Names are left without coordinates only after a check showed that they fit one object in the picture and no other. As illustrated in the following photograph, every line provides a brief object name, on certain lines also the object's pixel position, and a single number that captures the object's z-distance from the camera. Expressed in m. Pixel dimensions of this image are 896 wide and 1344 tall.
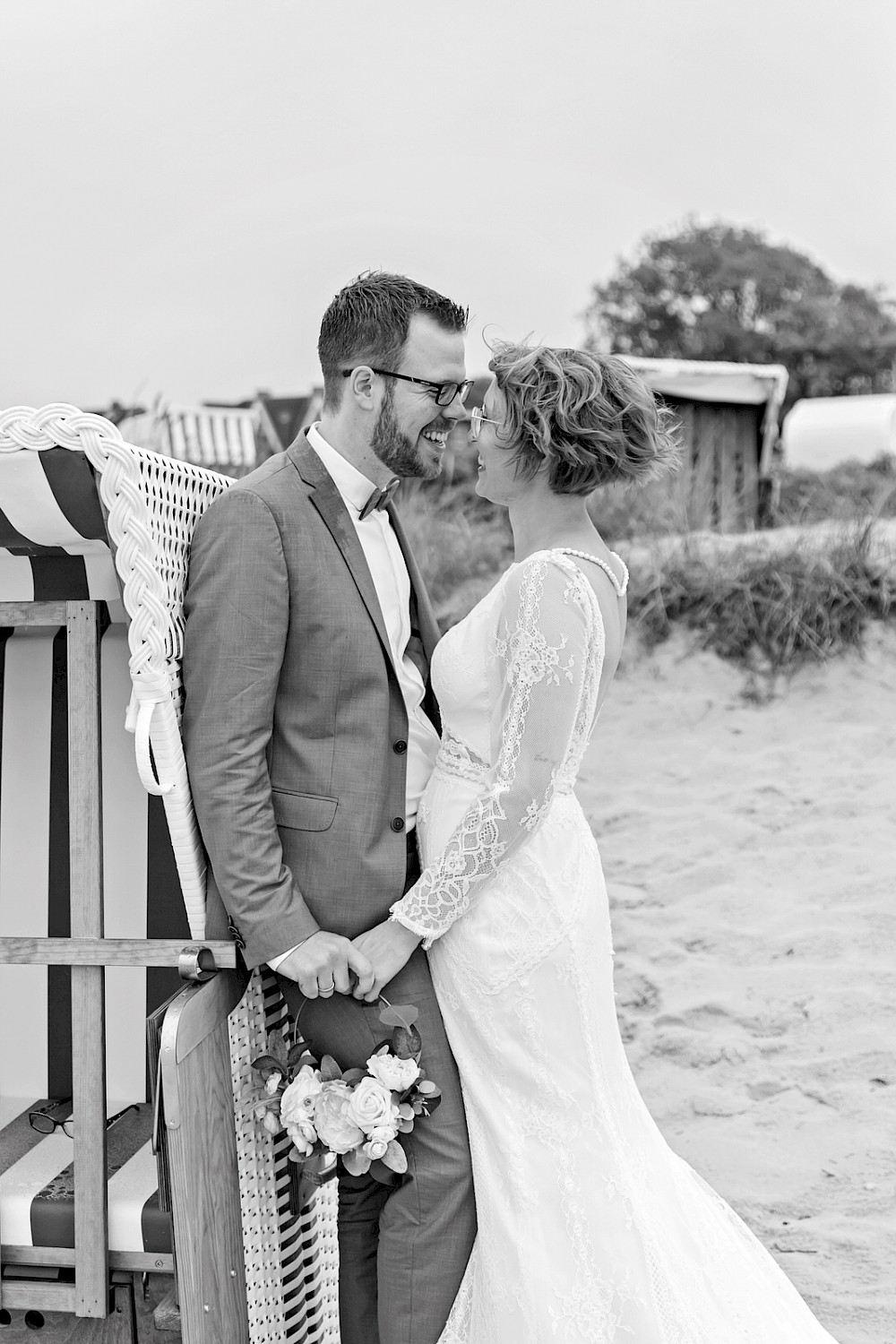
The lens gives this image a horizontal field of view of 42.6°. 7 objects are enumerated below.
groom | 1.93
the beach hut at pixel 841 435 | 15.35
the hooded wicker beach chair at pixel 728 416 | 9.30
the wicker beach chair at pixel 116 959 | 1.81
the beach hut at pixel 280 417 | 9.54
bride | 1.97
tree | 40.69
